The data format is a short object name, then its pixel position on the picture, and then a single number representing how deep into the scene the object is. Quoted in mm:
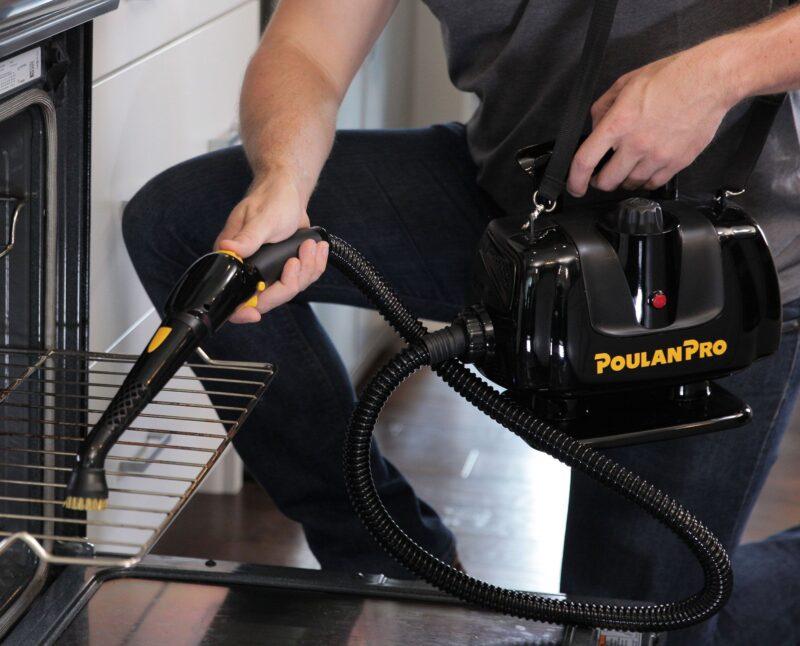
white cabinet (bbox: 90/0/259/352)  2588
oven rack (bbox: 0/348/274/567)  2217
